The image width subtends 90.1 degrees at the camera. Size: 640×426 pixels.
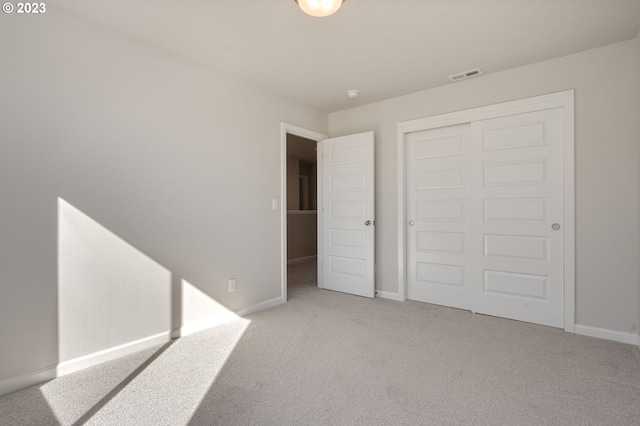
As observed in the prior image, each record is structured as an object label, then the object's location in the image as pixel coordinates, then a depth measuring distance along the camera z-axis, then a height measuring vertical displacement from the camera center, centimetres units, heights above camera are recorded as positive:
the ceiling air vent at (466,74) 321 +139
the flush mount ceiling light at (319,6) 193 +125
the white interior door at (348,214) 408 -6
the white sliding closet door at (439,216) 359 -8
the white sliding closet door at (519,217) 302 -8
